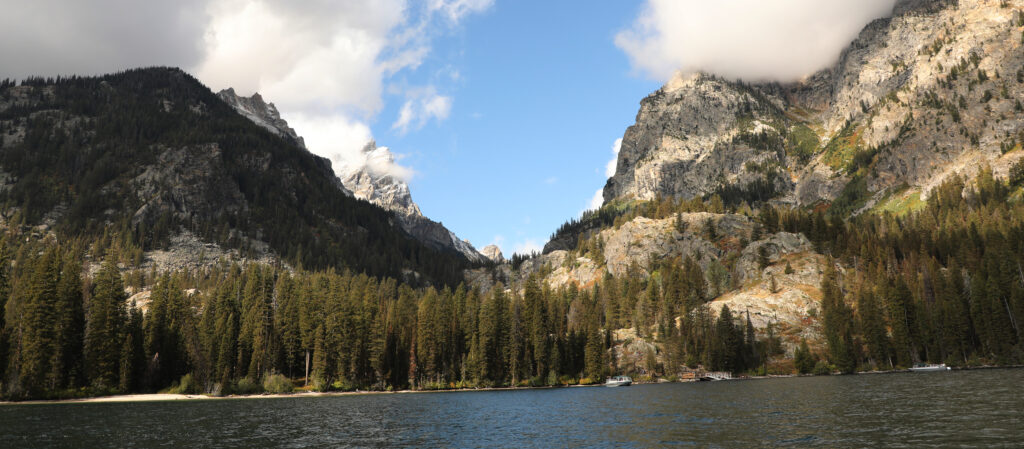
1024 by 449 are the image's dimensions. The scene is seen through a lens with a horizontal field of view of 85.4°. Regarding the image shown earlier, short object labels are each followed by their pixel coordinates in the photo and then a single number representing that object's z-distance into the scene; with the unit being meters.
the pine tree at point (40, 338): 88.81
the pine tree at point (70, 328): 94.75
